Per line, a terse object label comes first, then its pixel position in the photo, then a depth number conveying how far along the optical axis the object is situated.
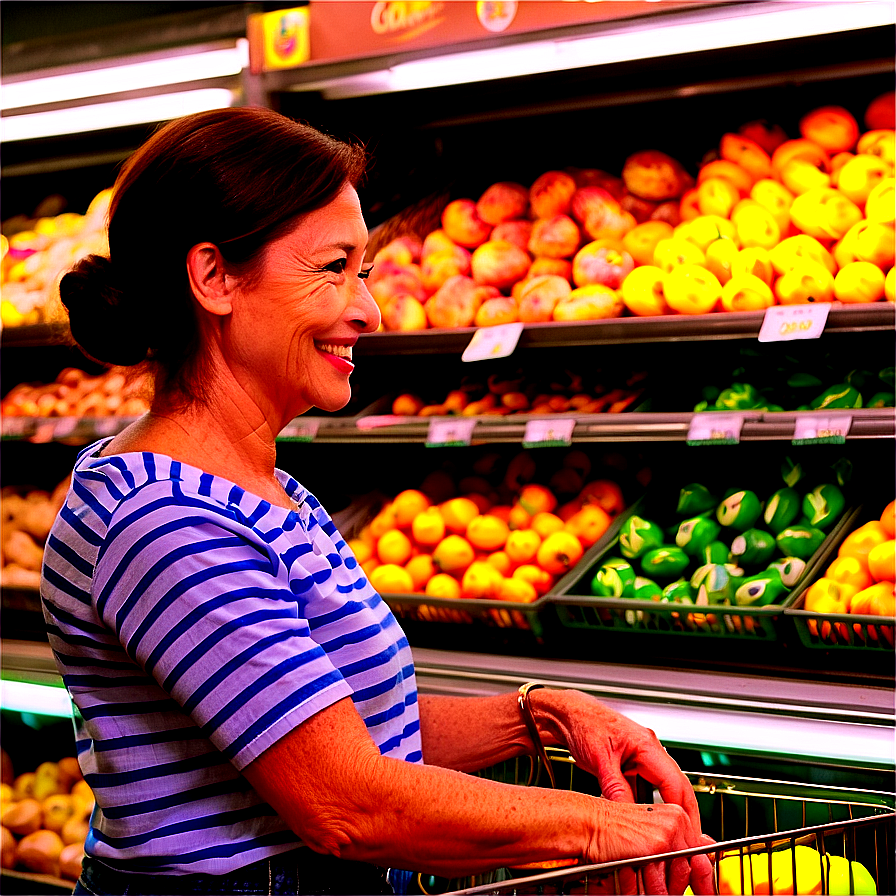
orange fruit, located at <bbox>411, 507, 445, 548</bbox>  2.51
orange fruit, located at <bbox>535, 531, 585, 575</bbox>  2.33
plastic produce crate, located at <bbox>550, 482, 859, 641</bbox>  1.95
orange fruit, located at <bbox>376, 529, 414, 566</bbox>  2.53
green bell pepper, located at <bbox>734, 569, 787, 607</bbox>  1.98
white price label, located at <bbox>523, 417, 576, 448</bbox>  2.20
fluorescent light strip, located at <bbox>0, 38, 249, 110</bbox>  2.55
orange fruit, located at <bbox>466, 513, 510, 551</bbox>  2.46
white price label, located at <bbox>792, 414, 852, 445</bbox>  1.94
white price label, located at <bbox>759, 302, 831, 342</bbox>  1.95
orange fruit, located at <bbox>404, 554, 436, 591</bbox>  2.47
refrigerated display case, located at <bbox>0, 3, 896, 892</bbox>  1.89
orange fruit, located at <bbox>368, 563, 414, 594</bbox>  2.42
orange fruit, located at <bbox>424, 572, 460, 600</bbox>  2.36
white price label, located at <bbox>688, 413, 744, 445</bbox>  2.04
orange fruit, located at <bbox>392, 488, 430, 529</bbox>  2.61
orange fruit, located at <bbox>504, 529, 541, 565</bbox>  2.38
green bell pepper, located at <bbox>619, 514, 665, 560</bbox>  2.23
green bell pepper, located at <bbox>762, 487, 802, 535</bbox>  2.21
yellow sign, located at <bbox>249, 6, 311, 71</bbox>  2.46
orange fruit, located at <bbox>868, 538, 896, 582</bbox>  1.89
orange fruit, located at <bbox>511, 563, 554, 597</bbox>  2.30
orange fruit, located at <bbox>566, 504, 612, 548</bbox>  2.42
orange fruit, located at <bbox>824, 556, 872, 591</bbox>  1.91
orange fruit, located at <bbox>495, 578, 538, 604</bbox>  2.25
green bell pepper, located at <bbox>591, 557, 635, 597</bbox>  2.13
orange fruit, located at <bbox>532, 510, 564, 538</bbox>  2.42
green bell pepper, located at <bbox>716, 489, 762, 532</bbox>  2.24
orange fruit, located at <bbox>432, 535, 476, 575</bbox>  2.45
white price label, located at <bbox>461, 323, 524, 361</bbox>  2.24
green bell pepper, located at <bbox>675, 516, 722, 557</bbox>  2.23
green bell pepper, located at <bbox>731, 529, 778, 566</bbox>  2.15
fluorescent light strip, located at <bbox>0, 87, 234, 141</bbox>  2.60
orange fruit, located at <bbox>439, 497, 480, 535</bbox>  2.52
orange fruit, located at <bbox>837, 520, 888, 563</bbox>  1.97
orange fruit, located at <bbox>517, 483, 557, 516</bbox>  2.51
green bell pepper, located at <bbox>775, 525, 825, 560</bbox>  2.12
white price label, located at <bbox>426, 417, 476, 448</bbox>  2.29
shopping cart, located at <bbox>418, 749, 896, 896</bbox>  0.99
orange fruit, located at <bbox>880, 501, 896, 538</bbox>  2.00
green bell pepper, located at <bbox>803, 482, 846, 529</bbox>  2.18
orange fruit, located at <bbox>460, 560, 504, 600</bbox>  2.32
